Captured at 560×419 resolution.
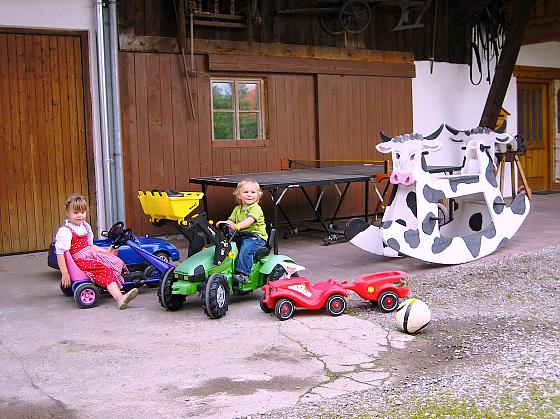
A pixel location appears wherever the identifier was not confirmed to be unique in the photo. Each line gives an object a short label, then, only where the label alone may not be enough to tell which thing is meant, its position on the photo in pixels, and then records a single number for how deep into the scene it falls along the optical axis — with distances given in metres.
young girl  6.62
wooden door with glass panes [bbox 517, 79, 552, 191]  15.17
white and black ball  5.58
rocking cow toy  7.99
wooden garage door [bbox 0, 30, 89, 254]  9.28
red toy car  6.11
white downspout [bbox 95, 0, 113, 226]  9.42
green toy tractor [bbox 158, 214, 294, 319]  6.18
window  10.91
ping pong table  8.72
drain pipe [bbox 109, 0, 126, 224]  9.55
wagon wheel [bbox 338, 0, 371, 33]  11.73
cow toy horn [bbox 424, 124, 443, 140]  8.21
